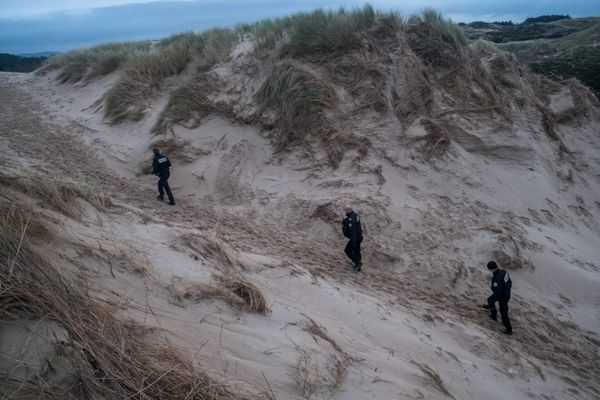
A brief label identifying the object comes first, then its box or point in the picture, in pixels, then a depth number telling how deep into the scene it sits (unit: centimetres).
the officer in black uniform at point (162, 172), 841
